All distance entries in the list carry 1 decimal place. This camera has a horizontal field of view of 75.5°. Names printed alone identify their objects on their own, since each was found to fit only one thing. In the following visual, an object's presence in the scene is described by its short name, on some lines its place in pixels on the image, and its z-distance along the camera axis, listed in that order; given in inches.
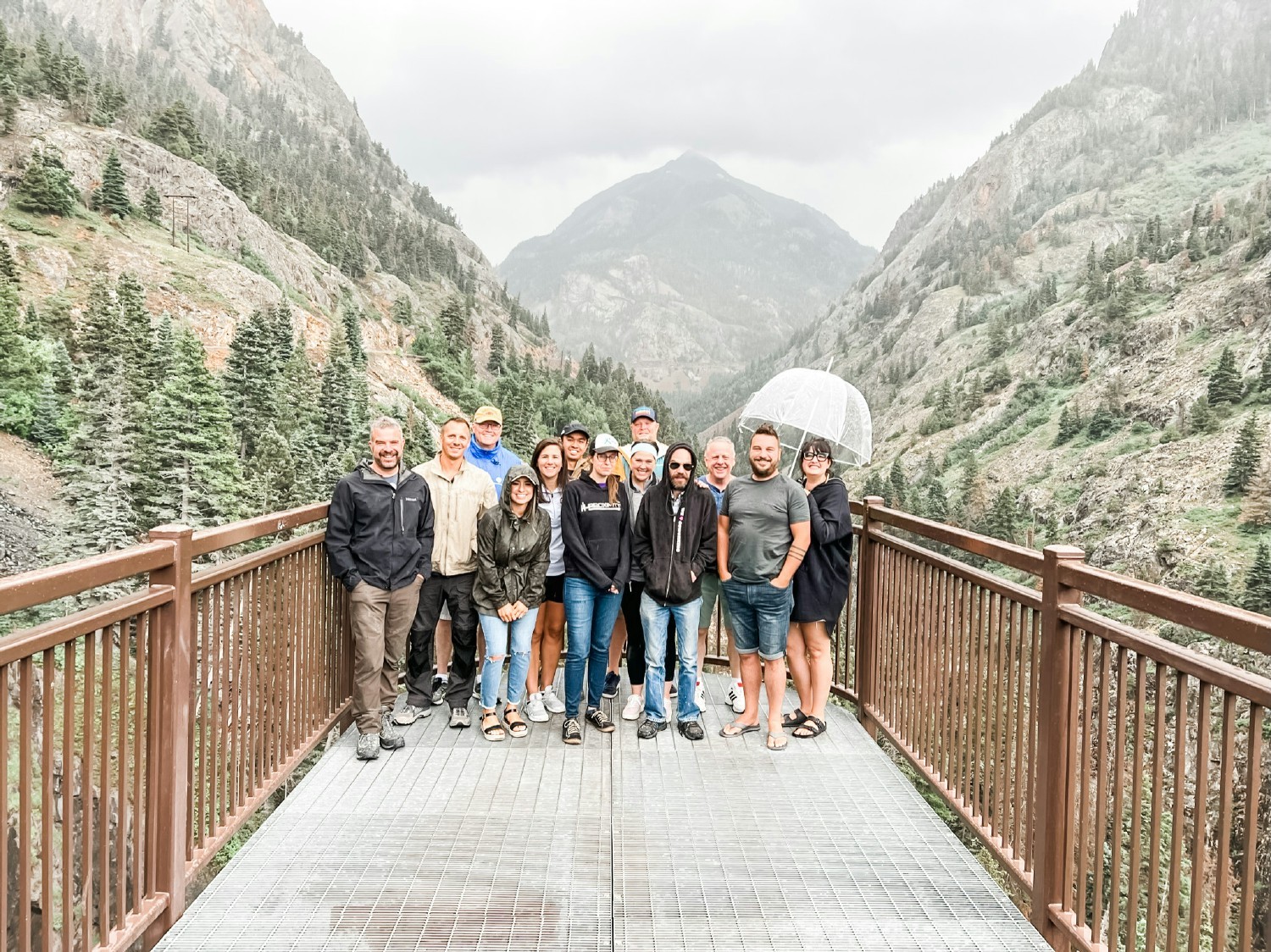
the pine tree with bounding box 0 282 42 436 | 946.1
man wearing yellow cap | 198.4
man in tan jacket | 177.9
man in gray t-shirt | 165.0
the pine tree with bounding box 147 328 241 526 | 948.6
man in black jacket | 157.2
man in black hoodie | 169.5
